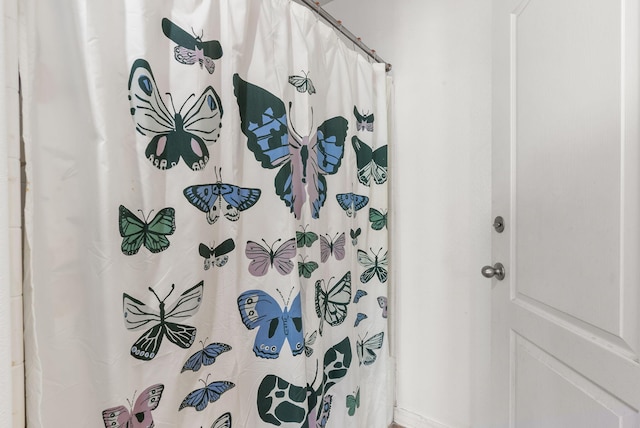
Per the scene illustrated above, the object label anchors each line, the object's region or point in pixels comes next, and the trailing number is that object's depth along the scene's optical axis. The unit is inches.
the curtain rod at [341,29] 45.7
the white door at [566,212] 26.6
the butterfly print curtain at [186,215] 23.5
